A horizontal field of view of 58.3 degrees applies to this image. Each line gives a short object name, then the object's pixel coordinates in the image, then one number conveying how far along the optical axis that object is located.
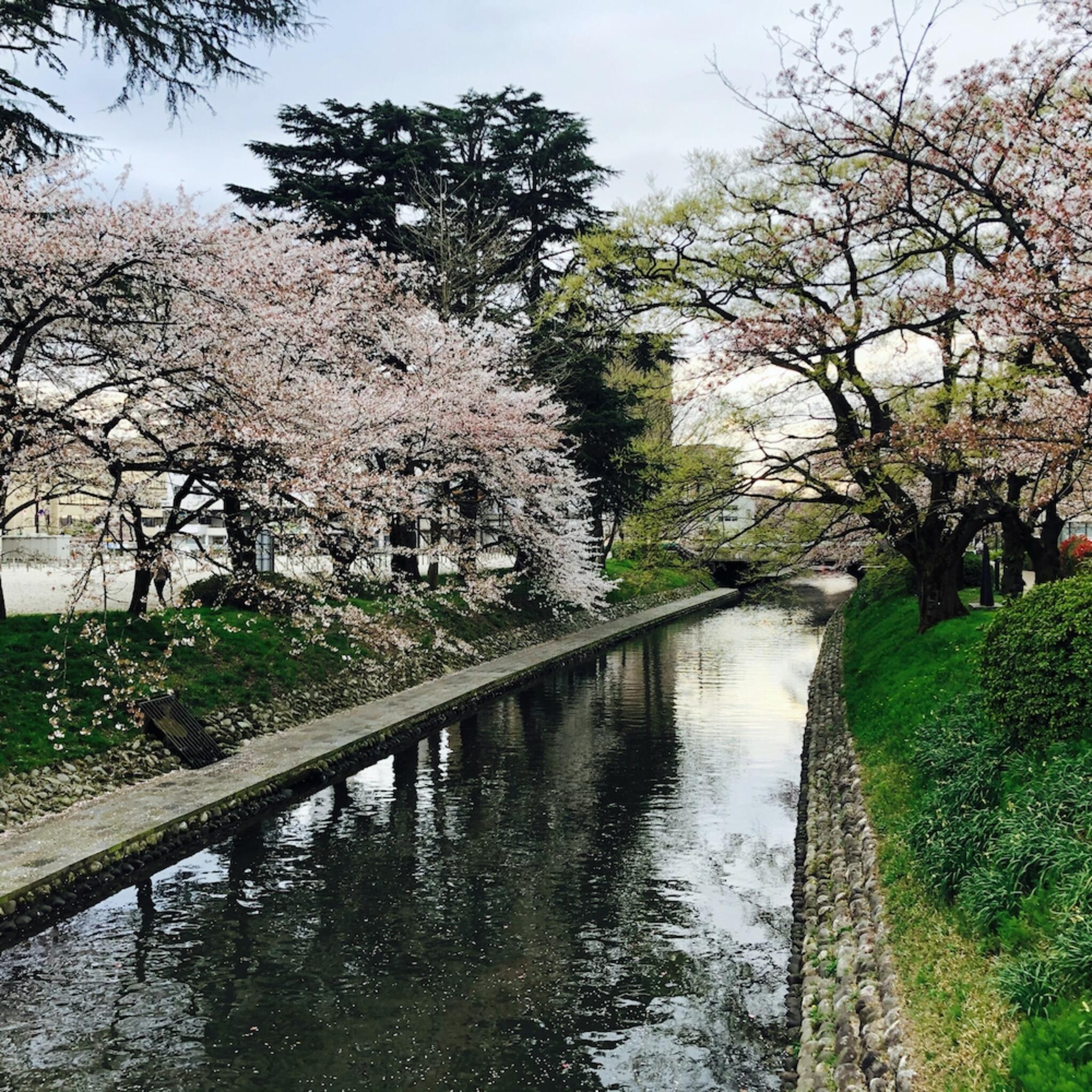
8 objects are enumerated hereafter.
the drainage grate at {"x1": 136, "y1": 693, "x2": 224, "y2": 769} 14.33
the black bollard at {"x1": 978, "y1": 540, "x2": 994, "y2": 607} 21.11
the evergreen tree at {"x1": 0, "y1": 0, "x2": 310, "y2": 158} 15.79
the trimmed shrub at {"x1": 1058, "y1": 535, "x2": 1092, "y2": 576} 21.05
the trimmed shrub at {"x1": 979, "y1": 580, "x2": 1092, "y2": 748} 8.34
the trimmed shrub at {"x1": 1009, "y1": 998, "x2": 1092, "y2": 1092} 4.66
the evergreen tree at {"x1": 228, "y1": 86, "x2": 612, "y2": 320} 30.33
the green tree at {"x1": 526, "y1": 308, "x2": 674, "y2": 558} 32.41
